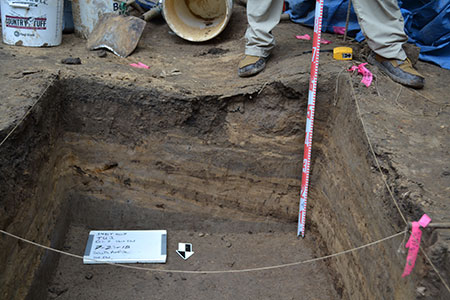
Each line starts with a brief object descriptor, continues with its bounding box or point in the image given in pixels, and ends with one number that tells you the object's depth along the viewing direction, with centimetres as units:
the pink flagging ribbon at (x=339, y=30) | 371
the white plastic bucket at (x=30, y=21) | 335
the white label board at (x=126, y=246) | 284
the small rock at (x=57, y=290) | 262
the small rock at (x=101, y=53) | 344
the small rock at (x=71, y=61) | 317
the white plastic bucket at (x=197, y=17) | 400
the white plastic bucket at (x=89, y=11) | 381
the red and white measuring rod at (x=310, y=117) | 268
